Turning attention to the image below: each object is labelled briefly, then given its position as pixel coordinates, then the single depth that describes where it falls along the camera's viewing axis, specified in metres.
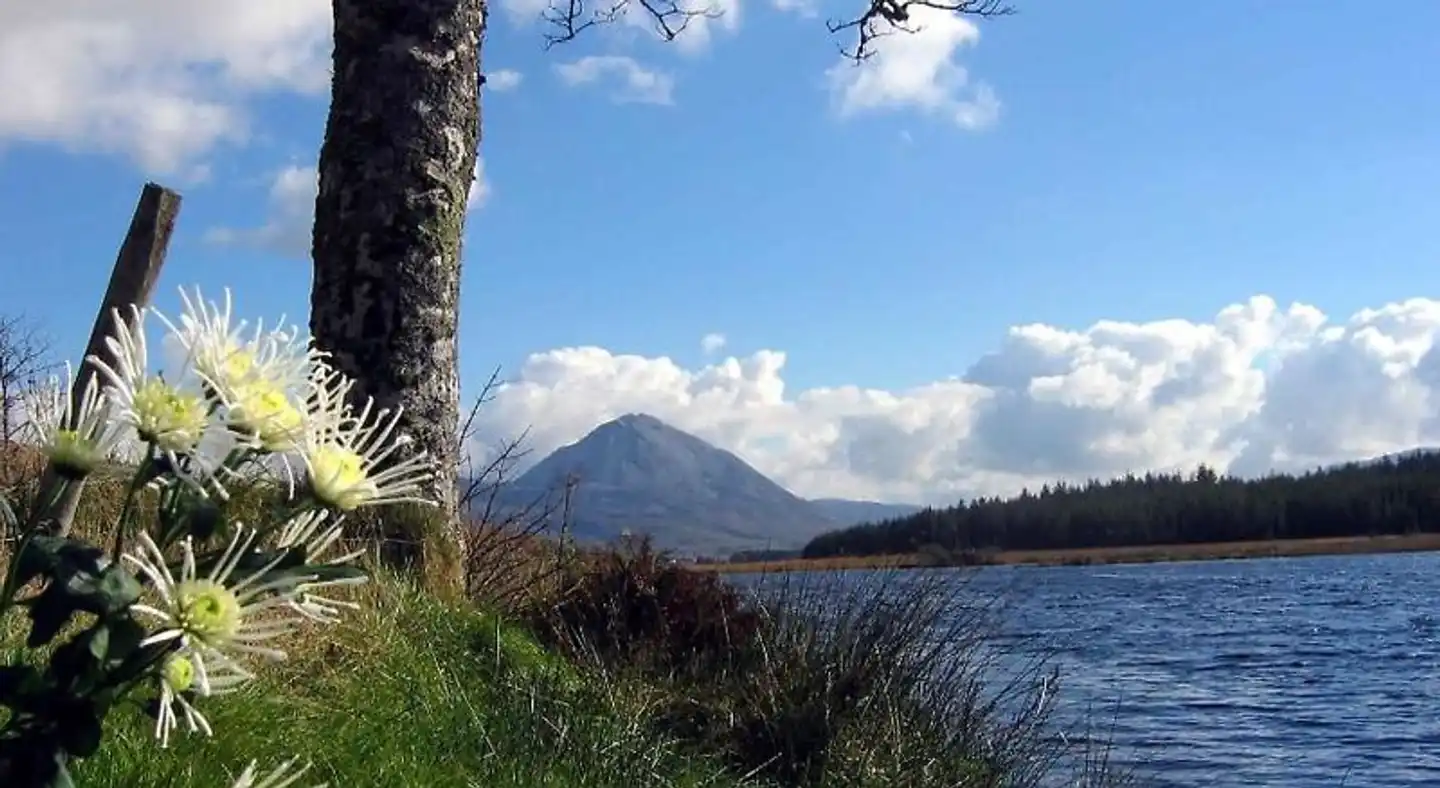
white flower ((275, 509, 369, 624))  1.78
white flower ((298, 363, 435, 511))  1.77
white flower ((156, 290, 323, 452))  1.79
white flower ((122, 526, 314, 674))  1.65
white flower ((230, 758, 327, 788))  1.73
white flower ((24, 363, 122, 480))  1.84
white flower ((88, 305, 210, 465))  1.77
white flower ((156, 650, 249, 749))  1.65
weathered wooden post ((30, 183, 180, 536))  3.93
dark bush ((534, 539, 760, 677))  9.09
